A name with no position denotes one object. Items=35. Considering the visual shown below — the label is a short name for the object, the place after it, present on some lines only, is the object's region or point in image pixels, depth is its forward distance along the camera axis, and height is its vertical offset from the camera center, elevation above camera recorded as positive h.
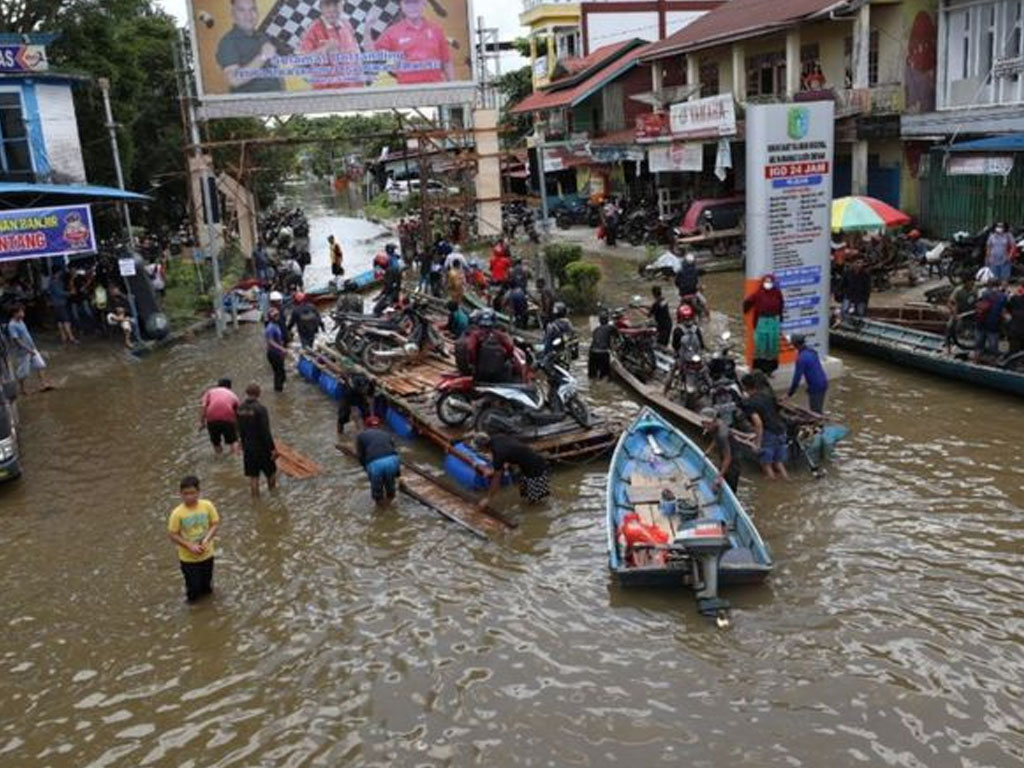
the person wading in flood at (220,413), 13.26 -2.94
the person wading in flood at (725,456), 9.91 -3.05
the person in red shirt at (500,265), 22.98 -2.13
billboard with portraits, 26.12 +3.82
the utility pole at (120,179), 21.72 +0.51
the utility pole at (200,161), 20.95 +0.92
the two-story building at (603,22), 47.09 +6.97
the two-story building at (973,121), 21.42 +0.47
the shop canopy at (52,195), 20.00 +0.22
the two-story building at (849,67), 25.02 +2.37
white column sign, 13.73 -0.69
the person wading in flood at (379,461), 10.80 -3.07
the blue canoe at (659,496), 8.52 -3.37
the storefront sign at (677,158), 30.97 +0.13
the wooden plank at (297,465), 12.63 -3.61
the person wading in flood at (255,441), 11.24 -2.89
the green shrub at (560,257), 23.12 -2.05
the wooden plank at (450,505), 10.46 -3.64
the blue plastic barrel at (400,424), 13.94 -3.47
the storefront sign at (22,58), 22.39 +3.41
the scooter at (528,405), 12.16 -2.94
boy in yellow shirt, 8.62 -2.94
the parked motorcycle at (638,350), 15.77 -2.98
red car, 29.06 -1.70
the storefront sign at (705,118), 28.59 +1.26
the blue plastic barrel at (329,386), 16.38 -3.36
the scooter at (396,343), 16.53 -2.78
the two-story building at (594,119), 40.34 +2.16
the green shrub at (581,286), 21.97 -2.64
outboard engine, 8.09 -3.29
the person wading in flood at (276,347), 16.44 -2.63
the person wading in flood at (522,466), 10.51 -3.20
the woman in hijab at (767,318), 13.88 -2.29
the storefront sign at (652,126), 32.69 +1.24
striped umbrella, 18.25 -1.25
